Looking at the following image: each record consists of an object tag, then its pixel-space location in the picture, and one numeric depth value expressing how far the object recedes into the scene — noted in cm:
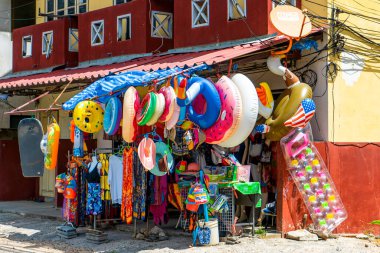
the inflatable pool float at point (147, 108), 977
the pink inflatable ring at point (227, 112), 992
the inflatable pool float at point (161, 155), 1055
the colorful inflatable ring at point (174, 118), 996
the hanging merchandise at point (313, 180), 1099
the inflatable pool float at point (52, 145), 1173
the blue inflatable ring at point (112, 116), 1062
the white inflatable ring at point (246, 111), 1005
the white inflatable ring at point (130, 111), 1016
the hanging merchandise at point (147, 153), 1014
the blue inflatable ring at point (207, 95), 991
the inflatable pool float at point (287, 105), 1081
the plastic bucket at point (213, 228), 1044
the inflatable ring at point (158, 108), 981
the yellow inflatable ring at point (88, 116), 1078
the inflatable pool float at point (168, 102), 987
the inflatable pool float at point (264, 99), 1085
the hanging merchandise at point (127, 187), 1118
